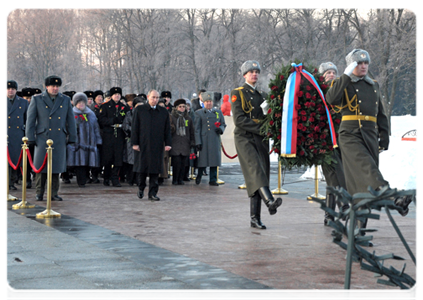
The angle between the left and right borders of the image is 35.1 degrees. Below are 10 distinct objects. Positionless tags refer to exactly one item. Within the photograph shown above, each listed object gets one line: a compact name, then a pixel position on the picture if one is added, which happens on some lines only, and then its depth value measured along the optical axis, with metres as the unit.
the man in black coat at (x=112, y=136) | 14.71
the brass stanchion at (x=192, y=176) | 16.94
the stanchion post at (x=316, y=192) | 12.23
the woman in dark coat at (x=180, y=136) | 15.20
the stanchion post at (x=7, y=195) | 11.50
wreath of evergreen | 8.25
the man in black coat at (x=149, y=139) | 11.60
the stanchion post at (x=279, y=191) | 13.20
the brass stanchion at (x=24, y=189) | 10.34
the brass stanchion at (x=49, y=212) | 9.29
